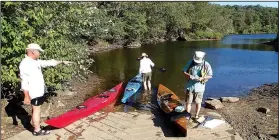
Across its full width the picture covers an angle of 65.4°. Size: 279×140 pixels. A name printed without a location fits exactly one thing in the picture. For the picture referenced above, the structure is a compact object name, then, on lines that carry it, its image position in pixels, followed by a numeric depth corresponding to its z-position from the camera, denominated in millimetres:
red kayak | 6003
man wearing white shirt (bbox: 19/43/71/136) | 5031
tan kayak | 5628
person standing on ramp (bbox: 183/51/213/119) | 6023
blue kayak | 8684
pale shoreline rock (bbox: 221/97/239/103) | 8652
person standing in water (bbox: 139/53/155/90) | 9880
